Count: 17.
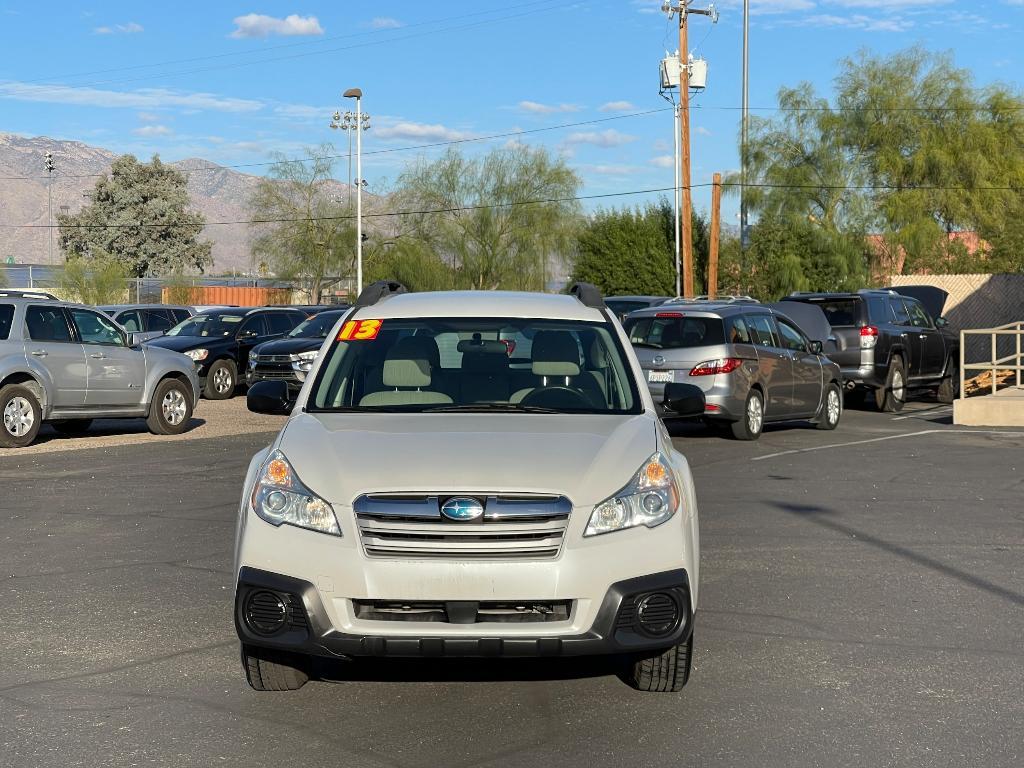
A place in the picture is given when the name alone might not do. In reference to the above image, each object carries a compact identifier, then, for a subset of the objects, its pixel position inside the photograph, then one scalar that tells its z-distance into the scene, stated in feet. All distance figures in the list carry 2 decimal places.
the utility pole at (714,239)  159.61
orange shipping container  247.42
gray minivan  59.00
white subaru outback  18.06
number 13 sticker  23.68
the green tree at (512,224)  236.84
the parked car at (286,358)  81.61
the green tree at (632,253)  221.66
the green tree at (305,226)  273.75
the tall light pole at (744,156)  182.57
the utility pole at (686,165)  143.02
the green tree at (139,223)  341.82
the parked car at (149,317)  105.60
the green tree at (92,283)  198.29
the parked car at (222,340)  88.17
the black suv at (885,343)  76.38
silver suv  57.93
